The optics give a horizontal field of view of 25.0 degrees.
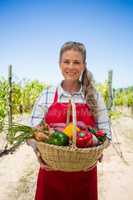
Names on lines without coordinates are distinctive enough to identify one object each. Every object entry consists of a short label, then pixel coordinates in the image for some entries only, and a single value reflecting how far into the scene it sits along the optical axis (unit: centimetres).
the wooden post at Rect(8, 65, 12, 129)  710
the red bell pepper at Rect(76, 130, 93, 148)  160
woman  192
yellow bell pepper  164
